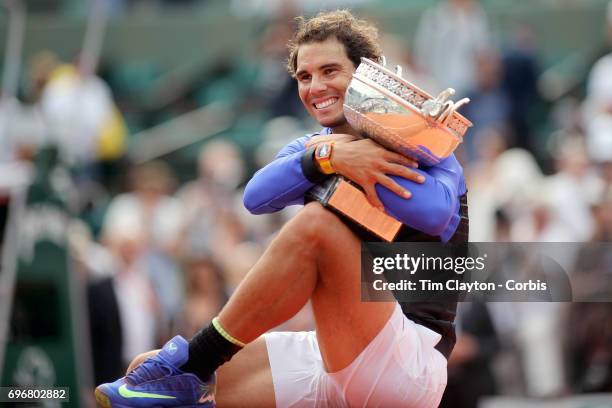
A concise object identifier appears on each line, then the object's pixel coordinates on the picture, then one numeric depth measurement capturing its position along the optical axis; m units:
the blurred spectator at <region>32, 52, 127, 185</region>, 20.66
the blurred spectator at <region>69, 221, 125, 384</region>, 16.20
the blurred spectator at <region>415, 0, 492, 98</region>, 21.72
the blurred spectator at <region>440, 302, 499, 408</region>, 15.22
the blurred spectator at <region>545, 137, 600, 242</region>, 17.52
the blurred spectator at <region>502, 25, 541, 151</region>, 20.66
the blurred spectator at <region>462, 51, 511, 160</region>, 20.39
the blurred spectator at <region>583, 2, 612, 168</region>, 18.17
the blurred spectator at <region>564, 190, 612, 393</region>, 14.50
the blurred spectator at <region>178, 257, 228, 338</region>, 16.53
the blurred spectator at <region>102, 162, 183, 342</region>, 17.87
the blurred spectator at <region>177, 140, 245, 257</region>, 18.55
